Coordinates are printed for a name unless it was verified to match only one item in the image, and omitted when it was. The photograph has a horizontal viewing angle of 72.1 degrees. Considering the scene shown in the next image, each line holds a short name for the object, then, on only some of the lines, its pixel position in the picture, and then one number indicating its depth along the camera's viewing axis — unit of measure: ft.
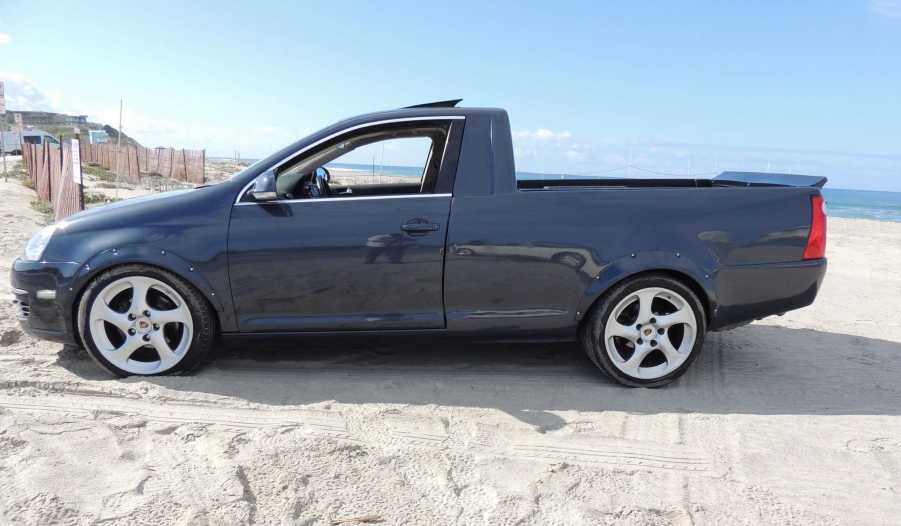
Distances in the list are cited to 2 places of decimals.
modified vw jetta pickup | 11.96
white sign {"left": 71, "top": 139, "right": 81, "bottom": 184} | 24.03
